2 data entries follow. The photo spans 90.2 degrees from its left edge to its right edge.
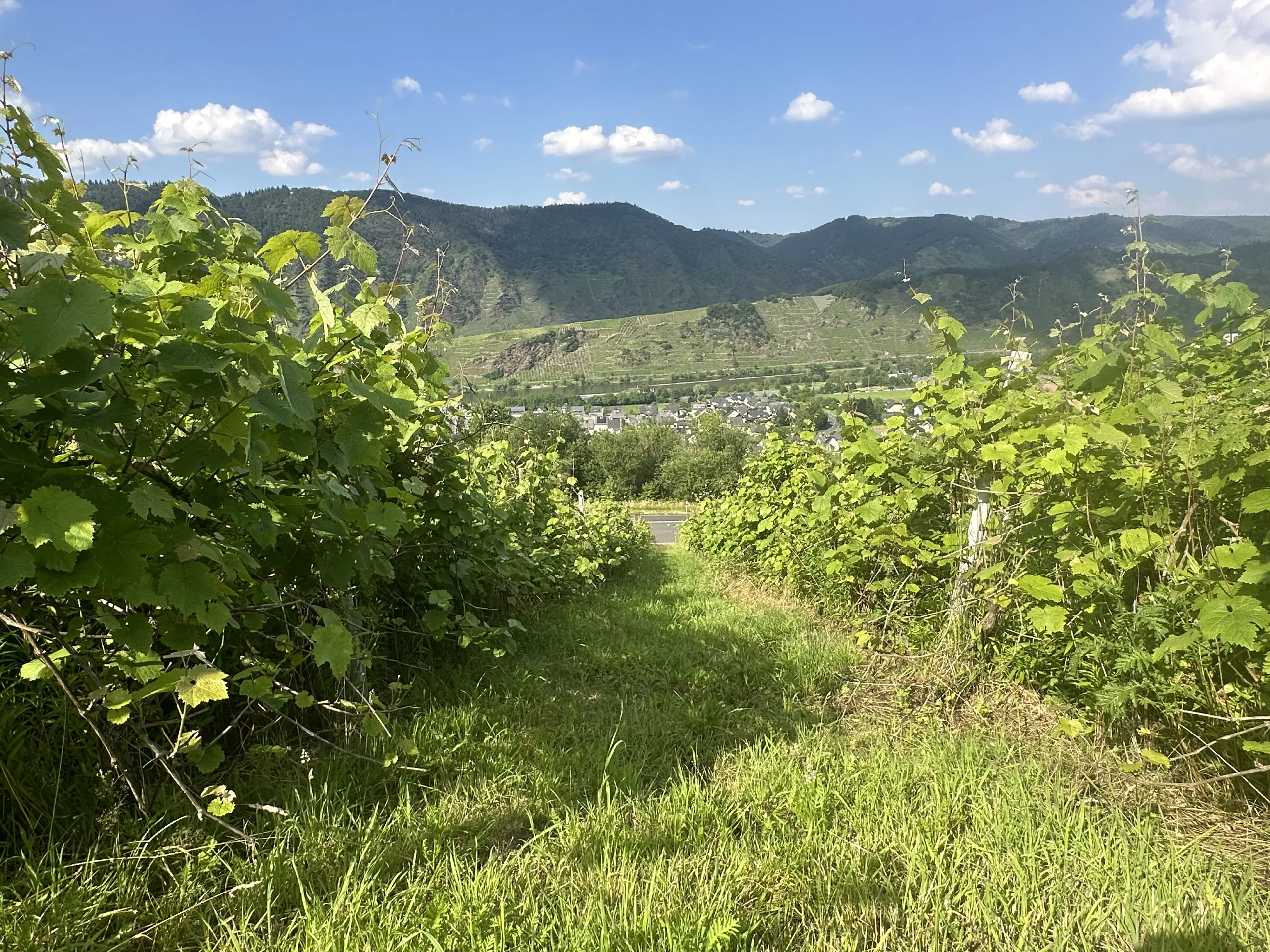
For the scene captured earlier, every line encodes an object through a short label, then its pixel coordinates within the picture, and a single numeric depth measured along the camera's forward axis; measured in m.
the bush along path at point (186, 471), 1.37
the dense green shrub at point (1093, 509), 2.43
